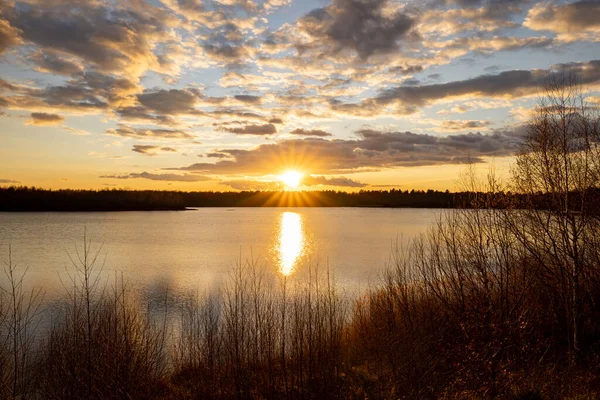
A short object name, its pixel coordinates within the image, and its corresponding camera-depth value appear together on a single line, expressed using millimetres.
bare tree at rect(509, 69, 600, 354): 15773
